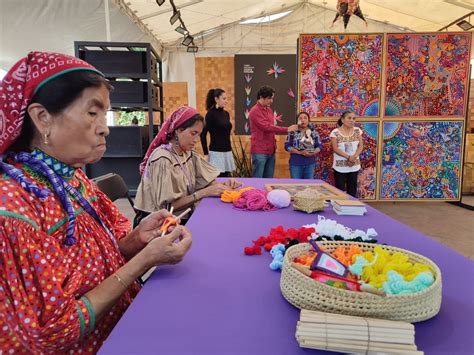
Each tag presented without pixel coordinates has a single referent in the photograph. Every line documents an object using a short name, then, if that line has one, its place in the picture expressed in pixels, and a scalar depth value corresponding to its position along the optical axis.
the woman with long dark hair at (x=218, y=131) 4.49
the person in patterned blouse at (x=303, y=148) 4.40
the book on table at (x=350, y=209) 1.71
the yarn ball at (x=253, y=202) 1.81
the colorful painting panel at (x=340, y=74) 4.67
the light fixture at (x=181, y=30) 6.74
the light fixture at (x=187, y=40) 7.62
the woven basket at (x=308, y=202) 1.74
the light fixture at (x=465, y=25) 6.82
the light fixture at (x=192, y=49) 8.15
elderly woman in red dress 0.74
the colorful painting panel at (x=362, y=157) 4.81
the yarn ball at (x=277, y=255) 1.05
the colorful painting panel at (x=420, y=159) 4.87
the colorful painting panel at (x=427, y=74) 4.71
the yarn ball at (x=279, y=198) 1.85
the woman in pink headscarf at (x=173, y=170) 2.02
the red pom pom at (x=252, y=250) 1.18
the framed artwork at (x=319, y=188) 2.03
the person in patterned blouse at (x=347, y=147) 4.52
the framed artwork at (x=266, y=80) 7.89
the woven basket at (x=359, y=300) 0.72
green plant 5.74
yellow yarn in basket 0.81
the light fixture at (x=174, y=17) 6.01
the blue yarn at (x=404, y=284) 0.76
